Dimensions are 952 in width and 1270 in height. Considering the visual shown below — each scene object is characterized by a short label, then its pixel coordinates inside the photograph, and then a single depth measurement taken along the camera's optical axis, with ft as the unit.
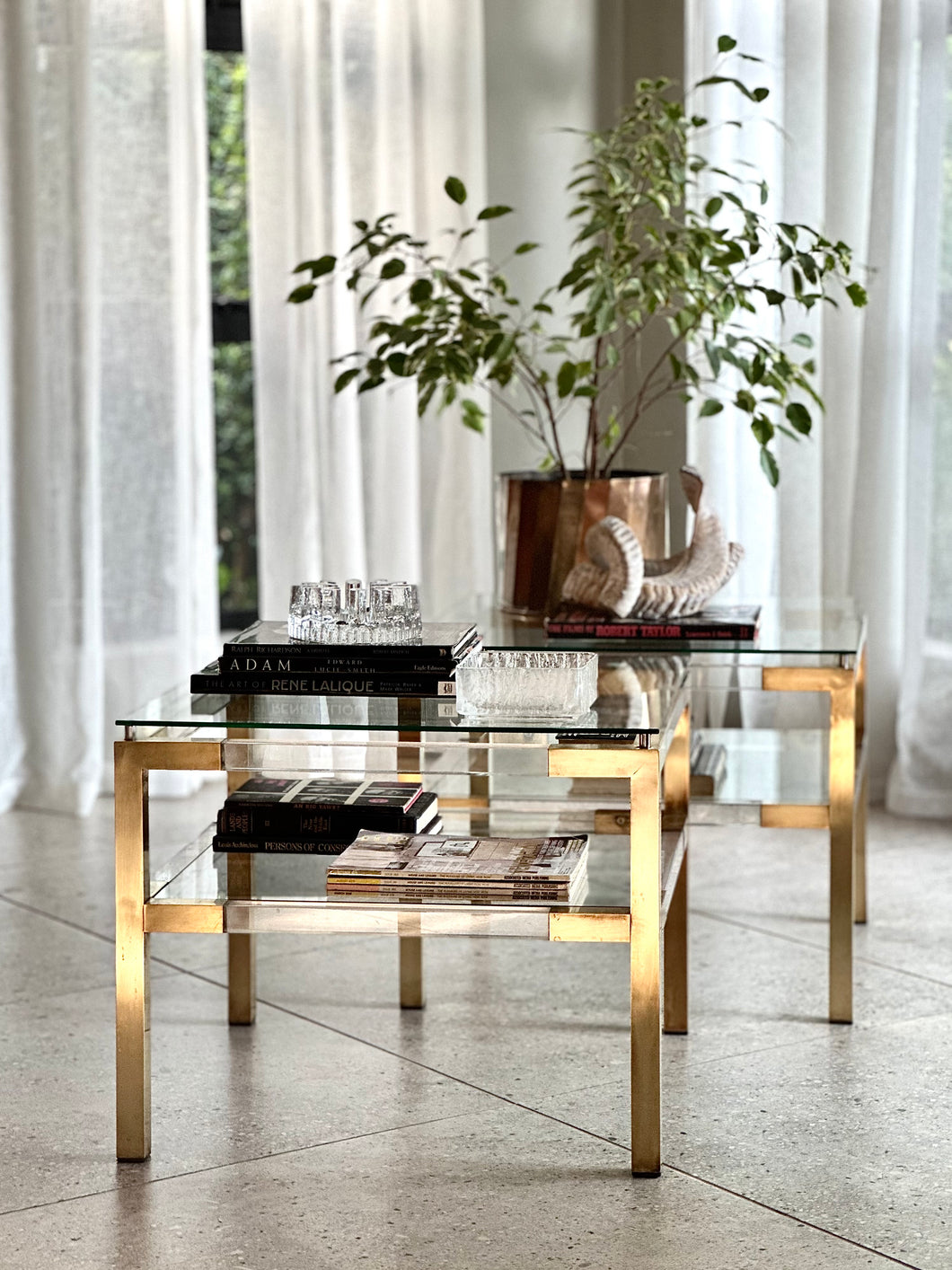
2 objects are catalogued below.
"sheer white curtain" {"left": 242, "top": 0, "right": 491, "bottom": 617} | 12.98
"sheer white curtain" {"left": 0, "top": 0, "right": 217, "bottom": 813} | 12.80
